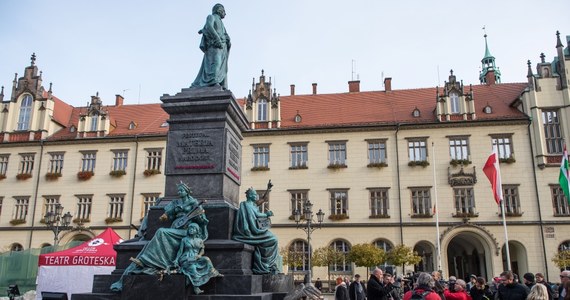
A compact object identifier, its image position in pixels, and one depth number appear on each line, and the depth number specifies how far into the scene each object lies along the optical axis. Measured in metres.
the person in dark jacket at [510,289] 7.42
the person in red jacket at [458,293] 6.80
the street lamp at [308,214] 21.74
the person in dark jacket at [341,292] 10.91
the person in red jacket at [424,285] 5.55
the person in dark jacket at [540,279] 9.22
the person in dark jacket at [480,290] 8.67
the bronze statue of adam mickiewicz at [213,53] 9.05
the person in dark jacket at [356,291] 11.12
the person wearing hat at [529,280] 8.97
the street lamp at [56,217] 24.16
